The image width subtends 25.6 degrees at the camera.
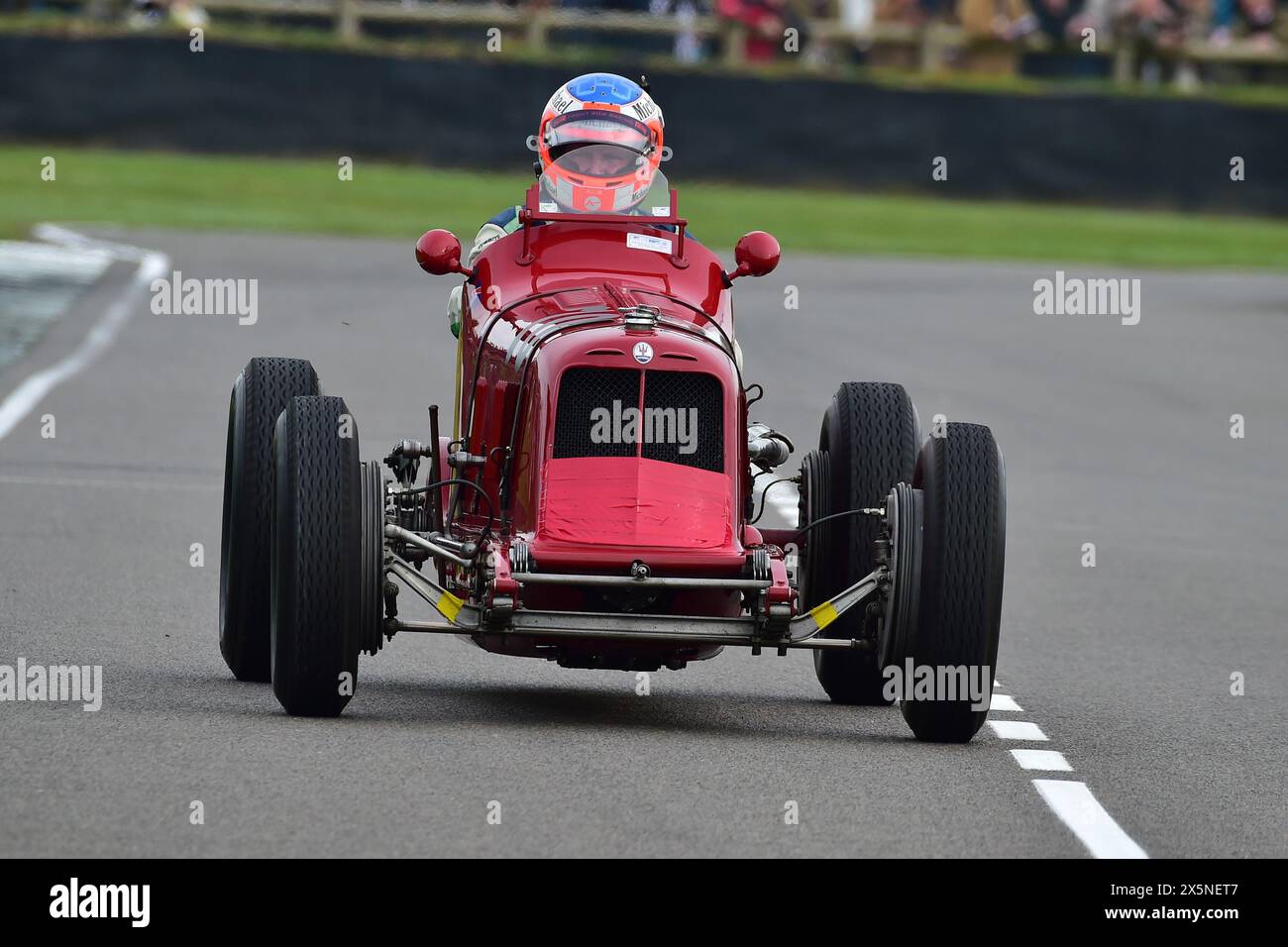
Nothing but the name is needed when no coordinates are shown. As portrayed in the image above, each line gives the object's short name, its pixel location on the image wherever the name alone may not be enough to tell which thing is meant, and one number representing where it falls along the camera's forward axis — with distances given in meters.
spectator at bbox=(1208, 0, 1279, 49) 43.47
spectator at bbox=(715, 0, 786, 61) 41.12
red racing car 8.68
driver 10.41
